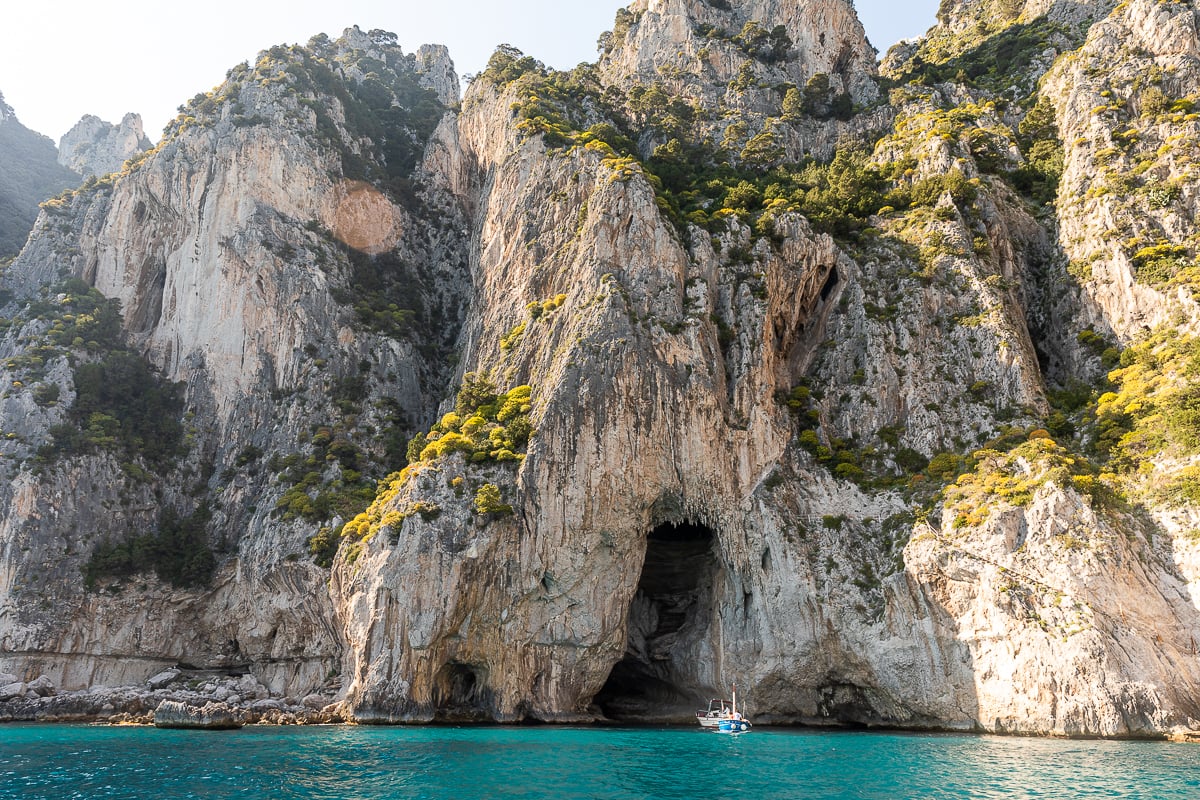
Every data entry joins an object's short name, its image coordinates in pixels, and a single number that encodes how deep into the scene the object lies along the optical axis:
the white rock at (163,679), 52.53
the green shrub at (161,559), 54.97
